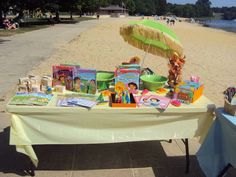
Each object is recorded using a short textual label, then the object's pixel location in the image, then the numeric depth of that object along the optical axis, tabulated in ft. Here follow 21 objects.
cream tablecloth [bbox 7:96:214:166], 6.76
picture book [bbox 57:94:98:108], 6.88
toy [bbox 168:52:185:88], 8.17
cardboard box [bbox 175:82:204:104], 7.25
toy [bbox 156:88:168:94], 8.14
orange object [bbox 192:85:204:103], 7.32
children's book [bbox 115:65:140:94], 8.07
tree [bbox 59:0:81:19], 96.53
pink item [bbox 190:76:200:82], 8.23
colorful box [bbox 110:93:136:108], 6.90
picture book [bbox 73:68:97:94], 7.83
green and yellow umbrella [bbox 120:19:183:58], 8.05
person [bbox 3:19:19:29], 59.50
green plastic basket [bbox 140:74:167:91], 8.16
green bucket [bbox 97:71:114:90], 8.24
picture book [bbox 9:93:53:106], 6.79
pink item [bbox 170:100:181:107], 7.09
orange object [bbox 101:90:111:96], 7.73
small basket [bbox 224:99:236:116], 6.49
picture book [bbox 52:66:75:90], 7.98
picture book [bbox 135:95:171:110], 6.99
